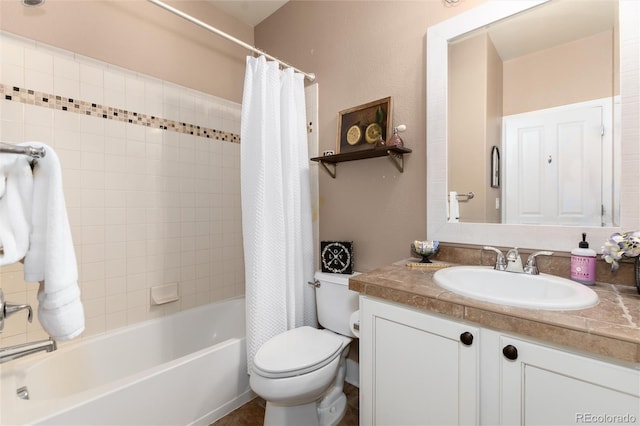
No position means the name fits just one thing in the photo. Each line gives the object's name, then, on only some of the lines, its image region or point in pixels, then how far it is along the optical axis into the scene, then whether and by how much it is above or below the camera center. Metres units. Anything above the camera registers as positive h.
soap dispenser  0.98 -0.22
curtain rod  1.31 +0.93
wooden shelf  1.46 +0.28
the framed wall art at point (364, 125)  1.58 +0.47
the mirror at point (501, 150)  0.98 +0.23
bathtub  1.05 -0.80
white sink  0.79 -0.28
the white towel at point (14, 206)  0.69 +0.01
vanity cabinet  0.66 -0.48
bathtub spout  0.89 -0.44
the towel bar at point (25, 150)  0.68 +0.15
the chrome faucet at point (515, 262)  1.08 -0.23
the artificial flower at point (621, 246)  0.85 -0.14
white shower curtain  1.51 +0.05
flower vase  0.87 -0.21
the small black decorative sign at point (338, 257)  1.70 -0.31
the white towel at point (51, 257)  0.72 -0.12
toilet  1.19 -0.70
